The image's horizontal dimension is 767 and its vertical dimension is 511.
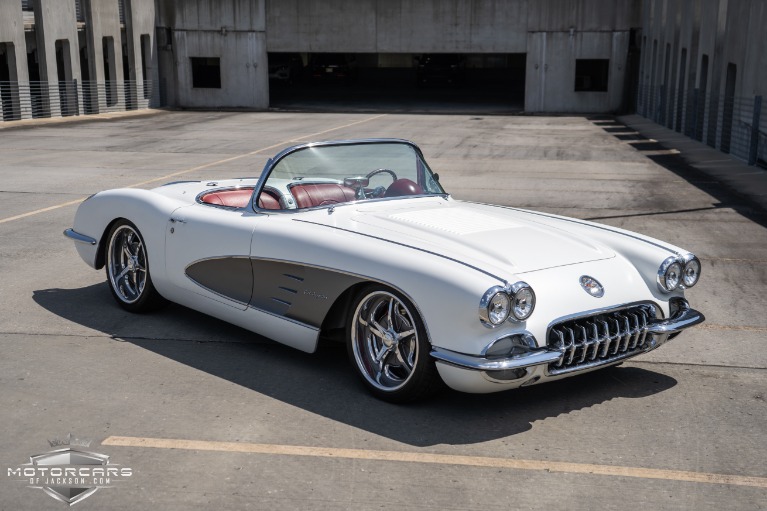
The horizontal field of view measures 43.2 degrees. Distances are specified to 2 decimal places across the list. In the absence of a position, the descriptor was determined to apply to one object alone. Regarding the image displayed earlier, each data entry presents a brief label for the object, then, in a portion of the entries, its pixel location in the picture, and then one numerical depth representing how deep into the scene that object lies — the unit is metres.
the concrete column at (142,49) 37.69
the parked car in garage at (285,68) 49.91
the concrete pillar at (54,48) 31.55
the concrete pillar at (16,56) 29.09
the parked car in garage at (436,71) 48.97
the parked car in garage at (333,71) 51.84
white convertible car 5.11
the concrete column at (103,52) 34.81
